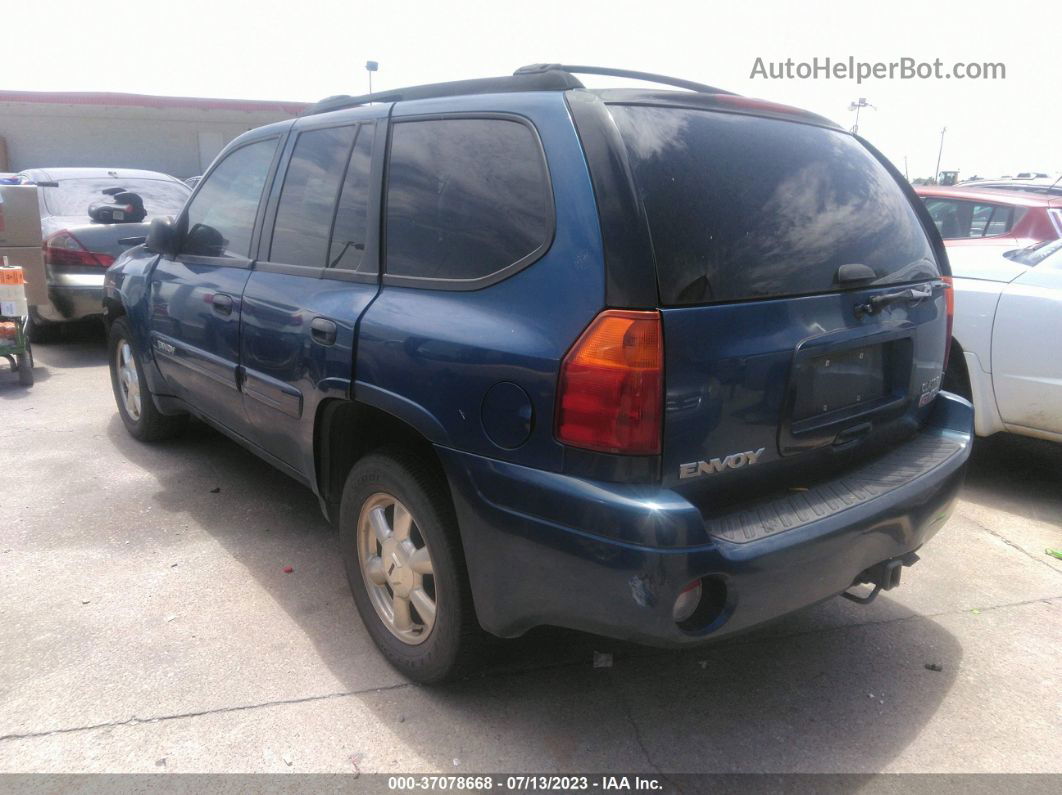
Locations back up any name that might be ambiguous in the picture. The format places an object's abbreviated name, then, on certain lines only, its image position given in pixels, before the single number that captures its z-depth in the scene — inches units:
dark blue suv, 82.4
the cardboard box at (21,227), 266.8
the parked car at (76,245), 286.5
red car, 226.4
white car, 165.2
